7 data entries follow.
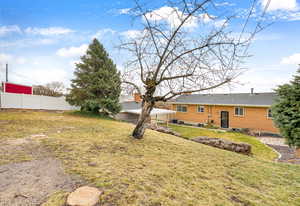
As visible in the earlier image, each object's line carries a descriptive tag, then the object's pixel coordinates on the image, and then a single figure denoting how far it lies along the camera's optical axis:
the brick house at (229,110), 12.38
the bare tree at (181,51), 3.93
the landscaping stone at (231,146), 5.79
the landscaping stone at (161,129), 8.53
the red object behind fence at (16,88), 11.94
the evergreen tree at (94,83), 12.02
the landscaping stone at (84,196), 1.52
